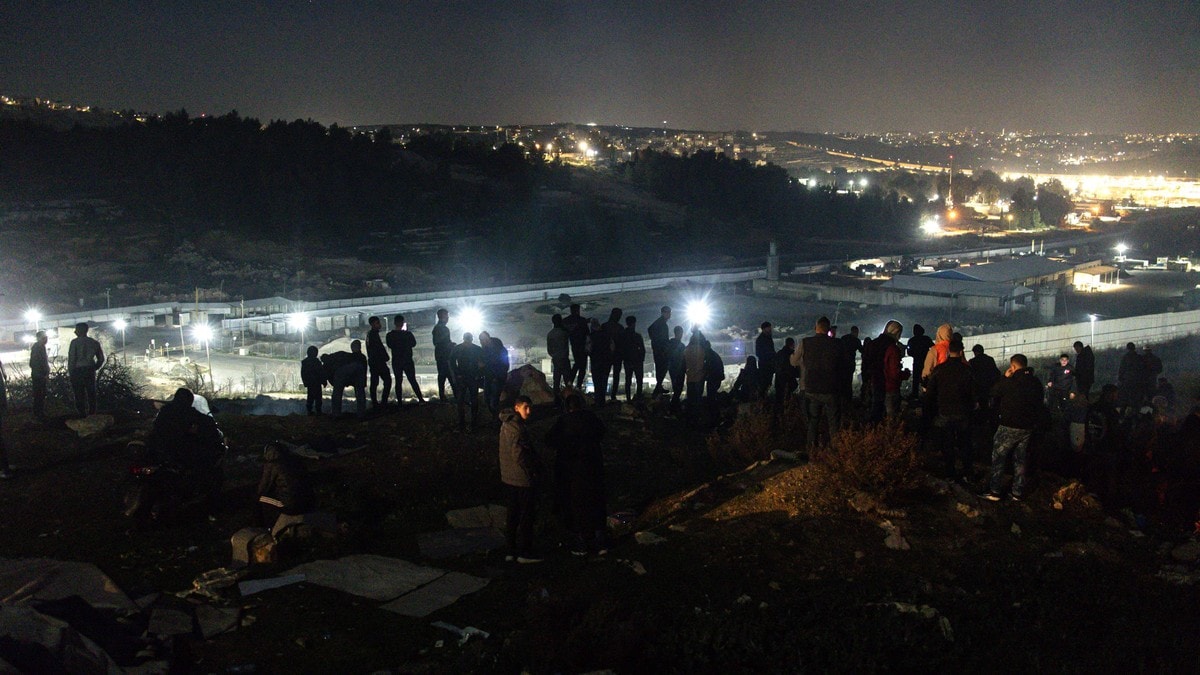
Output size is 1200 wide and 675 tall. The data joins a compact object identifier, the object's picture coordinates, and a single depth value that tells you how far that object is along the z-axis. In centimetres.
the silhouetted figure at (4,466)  971
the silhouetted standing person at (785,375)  1210
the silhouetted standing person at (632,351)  1304
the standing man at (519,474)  725
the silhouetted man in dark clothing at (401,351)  1252
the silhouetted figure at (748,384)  1325
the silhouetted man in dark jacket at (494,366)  1208
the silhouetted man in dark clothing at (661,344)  1305
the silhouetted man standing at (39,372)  1191
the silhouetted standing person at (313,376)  1251
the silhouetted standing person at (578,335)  1298
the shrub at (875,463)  786
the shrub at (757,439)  1076
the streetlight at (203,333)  2969
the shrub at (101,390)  1391
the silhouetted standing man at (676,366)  1292
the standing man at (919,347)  1145
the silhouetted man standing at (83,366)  1176
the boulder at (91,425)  1134
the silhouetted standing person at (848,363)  1005
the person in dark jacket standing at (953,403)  859
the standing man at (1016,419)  804
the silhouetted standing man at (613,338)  1298
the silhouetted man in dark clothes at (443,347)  1234
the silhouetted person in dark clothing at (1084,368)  1319
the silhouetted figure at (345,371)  1241
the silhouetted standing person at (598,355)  1290
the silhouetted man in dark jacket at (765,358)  1277
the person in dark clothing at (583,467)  748
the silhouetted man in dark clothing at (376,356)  1259
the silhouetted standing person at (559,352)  1276
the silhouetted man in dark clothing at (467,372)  1173
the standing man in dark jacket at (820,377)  903
